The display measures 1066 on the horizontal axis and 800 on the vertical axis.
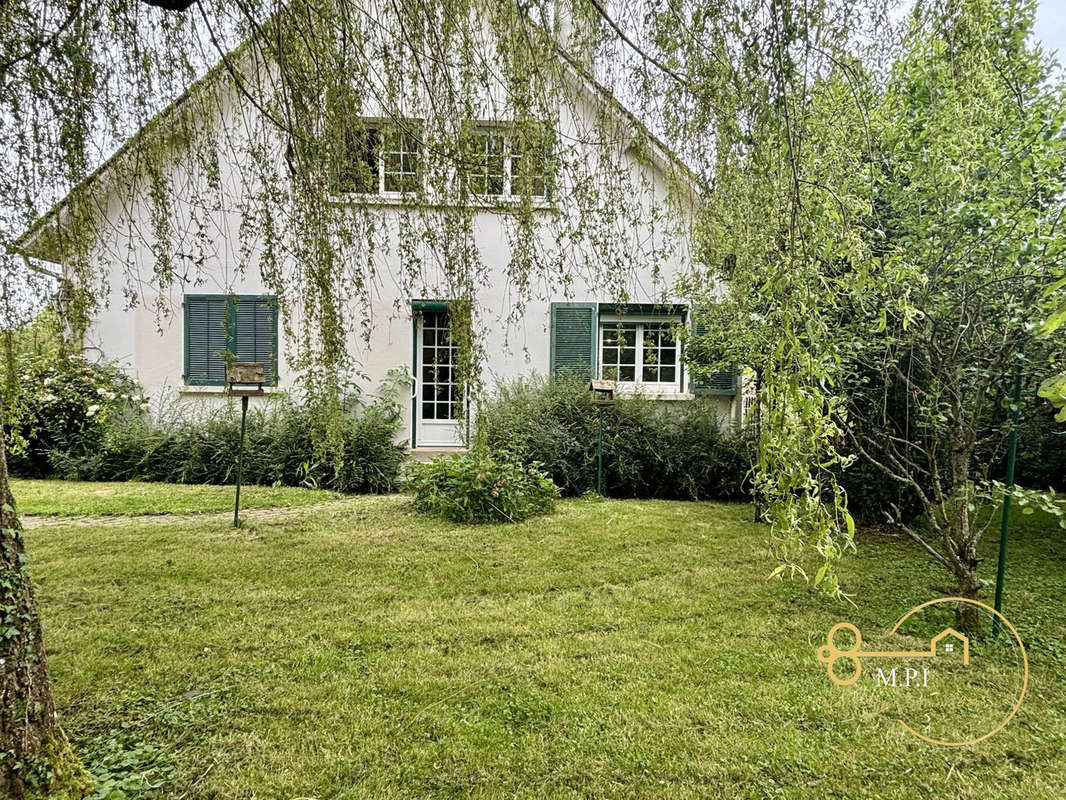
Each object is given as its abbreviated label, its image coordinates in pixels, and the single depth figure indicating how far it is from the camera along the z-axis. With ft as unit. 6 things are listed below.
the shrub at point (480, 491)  16.58
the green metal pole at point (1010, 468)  8.44
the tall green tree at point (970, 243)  7.99
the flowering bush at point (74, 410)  21.12
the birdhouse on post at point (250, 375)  12.99
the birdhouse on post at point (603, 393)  18.56
